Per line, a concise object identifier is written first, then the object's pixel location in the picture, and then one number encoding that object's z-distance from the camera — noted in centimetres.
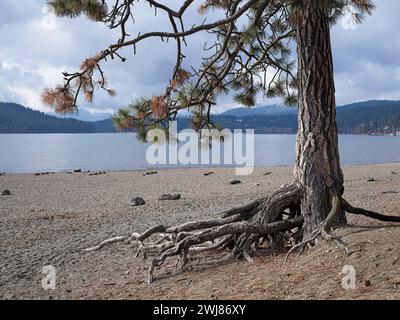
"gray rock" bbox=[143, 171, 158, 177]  3144
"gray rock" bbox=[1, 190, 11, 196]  1930
